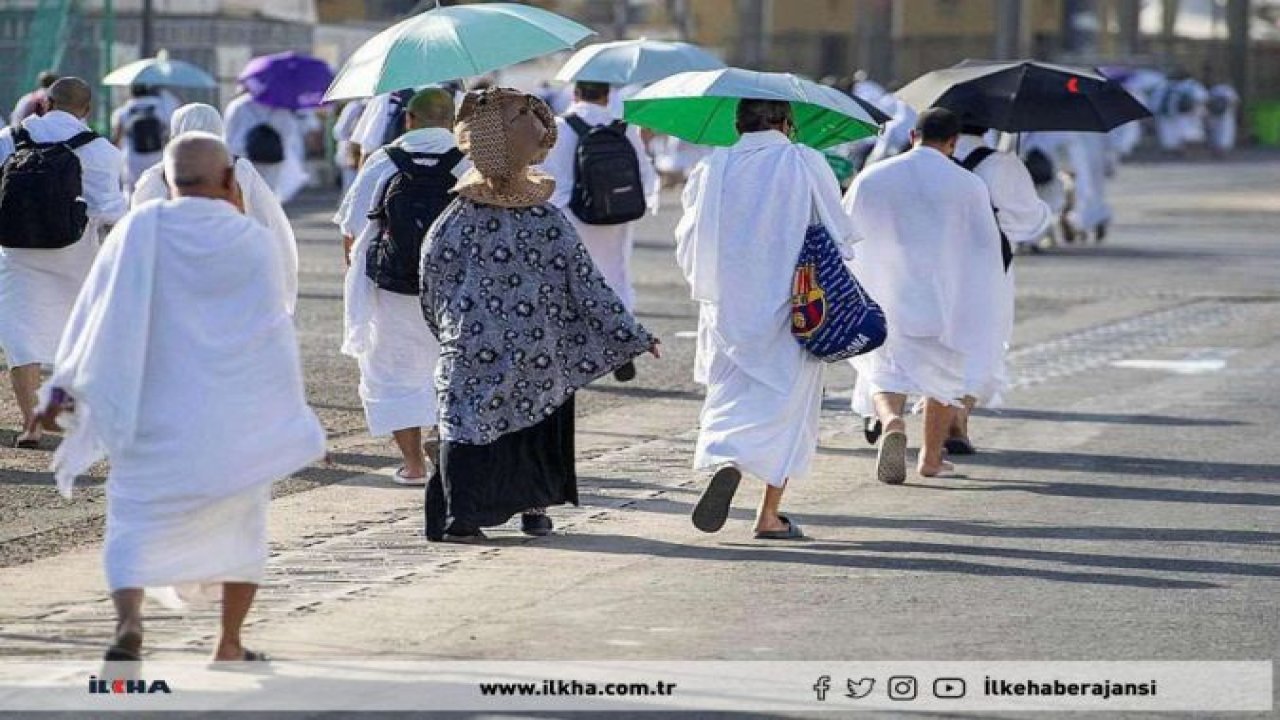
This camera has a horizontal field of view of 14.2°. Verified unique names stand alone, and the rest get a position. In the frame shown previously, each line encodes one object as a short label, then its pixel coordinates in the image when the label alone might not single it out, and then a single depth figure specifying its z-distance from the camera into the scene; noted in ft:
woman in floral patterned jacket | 60.01
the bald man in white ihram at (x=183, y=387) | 45.02
